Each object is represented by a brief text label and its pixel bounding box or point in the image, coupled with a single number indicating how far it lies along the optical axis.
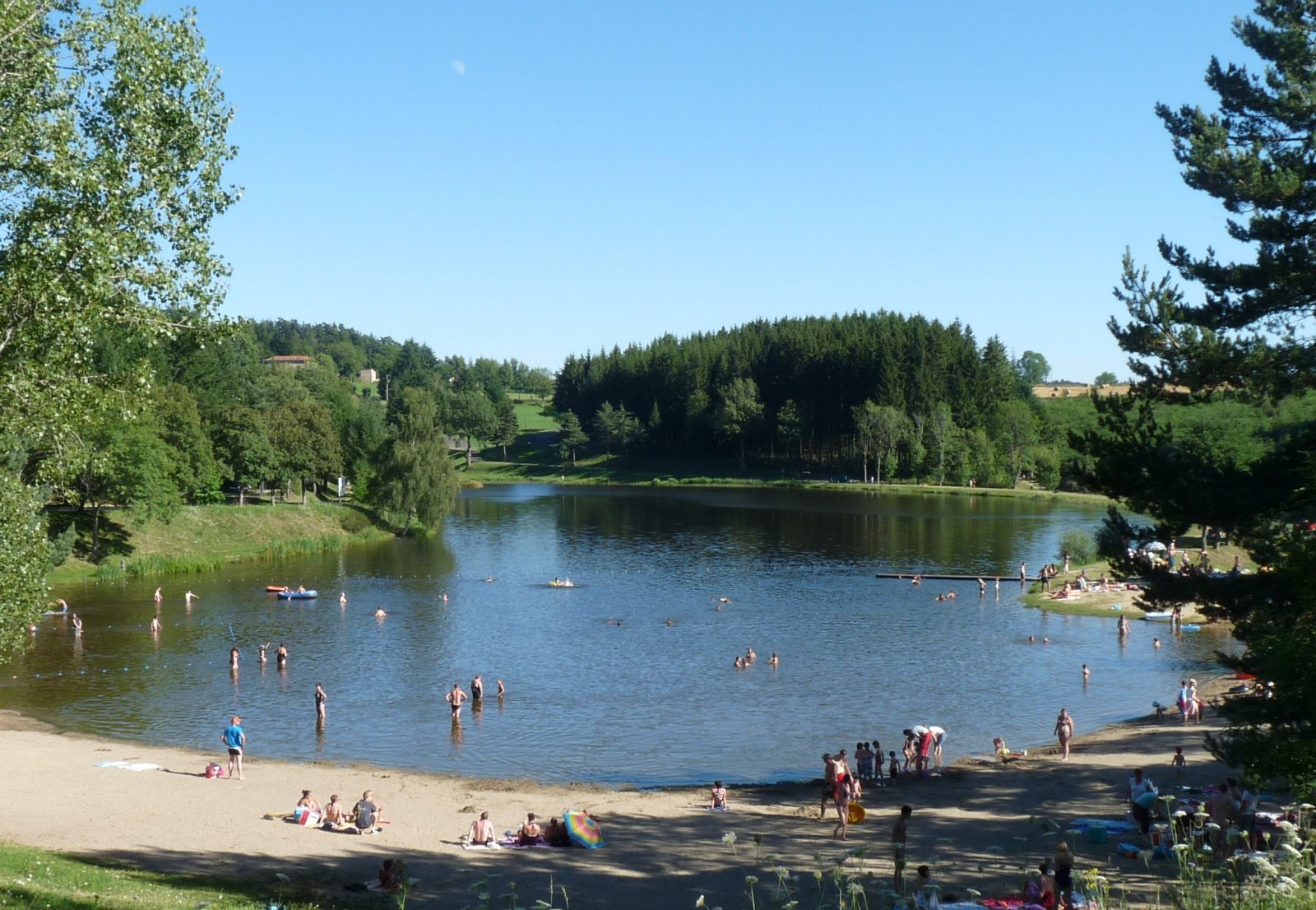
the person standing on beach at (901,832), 21.56
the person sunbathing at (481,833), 23.86
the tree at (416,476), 87.12
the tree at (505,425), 177.50
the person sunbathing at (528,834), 24.09
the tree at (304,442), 88.00
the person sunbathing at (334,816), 25.03
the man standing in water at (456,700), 35.75
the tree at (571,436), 164.00
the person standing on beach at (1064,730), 31.53
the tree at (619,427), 158.75
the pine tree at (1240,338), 21.72
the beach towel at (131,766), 30.12
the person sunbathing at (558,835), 23.95
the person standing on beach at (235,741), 29.22
